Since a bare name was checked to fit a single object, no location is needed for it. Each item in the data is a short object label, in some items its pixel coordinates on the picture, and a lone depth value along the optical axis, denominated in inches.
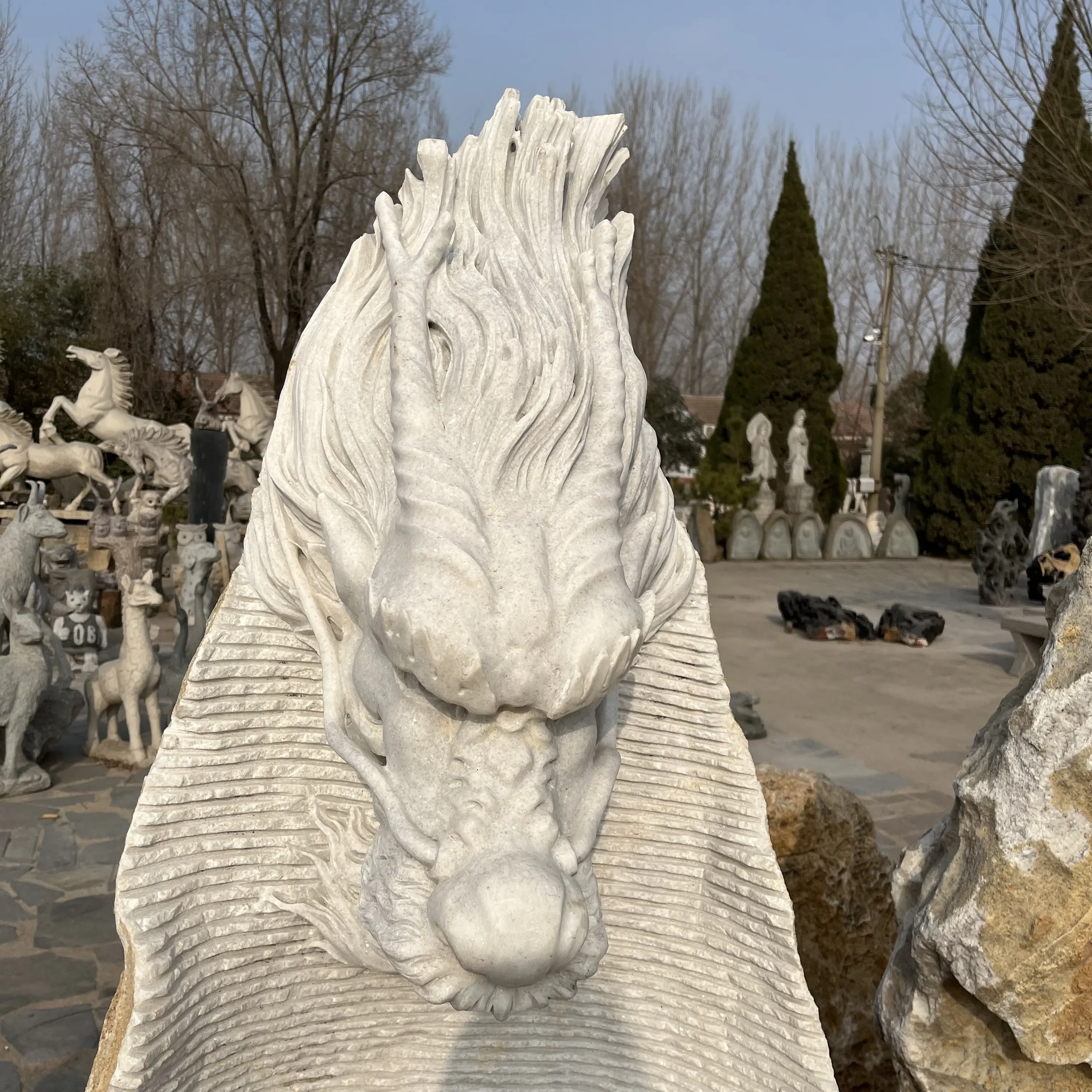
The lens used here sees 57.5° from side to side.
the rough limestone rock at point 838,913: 93.4
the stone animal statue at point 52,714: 193.9
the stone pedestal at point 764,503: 606.5
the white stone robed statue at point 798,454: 633.6
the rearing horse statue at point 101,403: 392.2
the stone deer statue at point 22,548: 187.0
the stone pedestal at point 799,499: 628.7
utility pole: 664.4
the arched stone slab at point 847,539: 585.9
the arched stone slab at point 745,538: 571.5
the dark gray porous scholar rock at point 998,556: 434.3
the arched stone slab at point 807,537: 582.6
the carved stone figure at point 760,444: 636.1
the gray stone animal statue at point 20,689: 179.6
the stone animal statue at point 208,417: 377.7
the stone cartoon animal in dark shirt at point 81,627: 260.2
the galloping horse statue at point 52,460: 365.4
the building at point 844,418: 895.7
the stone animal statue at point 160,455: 375.6
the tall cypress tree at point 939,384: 764.1
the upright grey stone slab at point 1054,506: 402.3
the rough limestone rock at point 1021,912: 60.9
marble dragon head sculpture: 37.4
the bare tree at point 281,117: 485.1
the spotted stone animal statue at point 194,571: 232.5
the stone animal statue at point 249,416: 441.7
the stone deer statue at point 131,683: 190.7
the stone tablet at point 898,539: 603.5
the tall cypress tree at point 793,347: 664.4
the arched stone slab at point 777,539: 575.2
